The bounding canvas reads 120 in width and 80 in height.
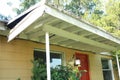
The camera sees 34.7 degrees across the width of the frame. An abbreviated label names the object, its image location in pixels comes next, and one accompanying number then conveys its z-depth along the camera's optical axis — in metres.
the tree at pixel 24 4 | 23.49
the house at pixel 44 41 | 4.75
